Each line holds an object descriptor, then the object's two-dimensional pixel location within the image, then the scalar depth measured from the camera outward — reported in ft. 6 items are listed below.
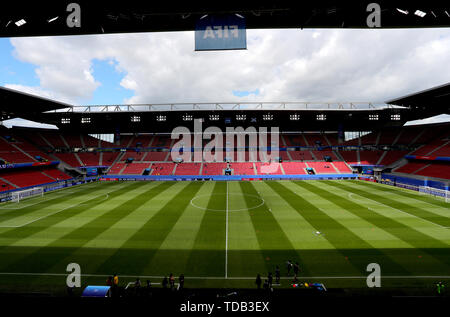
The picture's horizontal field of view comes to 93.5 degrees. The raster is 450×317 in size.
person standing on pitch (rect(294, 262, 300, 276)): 39.83
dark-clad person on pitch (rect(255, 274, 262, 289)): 35.59
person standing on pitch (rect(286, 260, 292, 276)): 40.79
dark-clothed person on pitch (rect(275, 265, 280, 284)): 38.52
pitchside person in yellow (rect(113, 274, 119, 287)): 34.97
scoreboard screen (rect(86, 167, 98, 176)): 181.12
